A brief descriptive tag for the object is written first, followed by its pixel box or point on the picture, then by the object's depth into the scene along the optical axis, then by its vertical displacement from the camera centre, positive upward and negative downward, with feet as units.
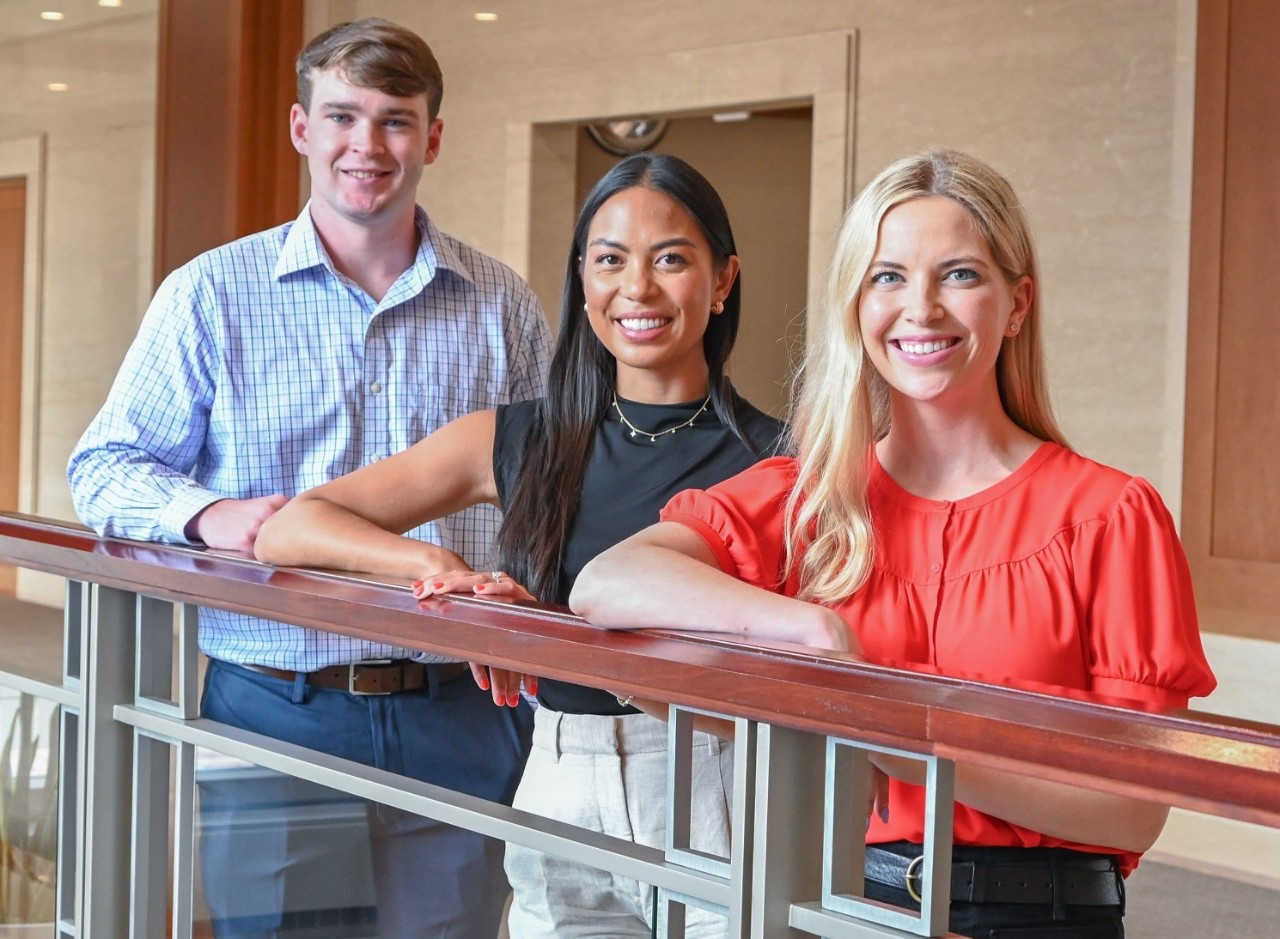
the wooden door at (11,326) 24.08 +1.50
